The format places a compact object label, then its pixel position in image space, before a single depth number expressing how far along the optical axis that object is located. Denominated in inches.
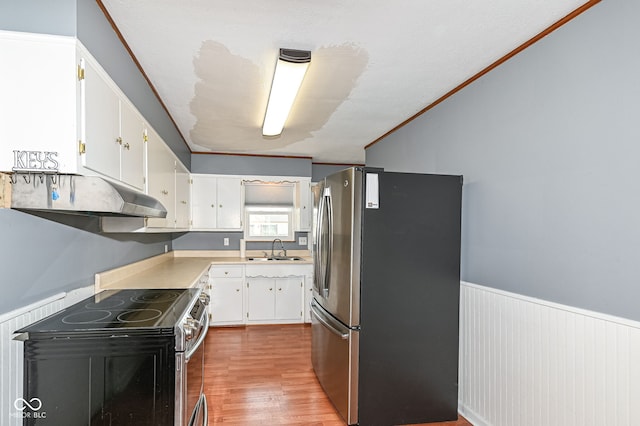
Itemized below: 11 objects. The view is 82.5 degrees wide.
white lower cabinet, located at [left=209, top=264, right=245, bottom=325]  193.0
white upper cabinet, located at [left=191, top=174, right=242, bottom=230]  206.5
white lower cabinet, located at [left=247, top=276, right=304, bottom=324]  197.6
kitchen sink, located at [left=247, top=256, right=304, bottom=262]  206.3
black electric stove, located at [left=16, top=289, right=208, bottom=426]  61.3
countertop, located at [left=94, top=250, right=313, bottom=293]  107.4
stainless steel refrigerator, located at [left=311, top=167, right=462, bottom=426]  97.8
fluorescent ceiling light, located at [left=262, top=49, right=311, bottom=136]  89.7
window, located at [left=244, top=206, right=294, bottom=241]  218.4
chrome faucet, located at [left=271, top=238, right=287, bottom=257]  219.8
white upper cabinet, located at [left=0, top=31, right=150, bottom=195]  56.4
